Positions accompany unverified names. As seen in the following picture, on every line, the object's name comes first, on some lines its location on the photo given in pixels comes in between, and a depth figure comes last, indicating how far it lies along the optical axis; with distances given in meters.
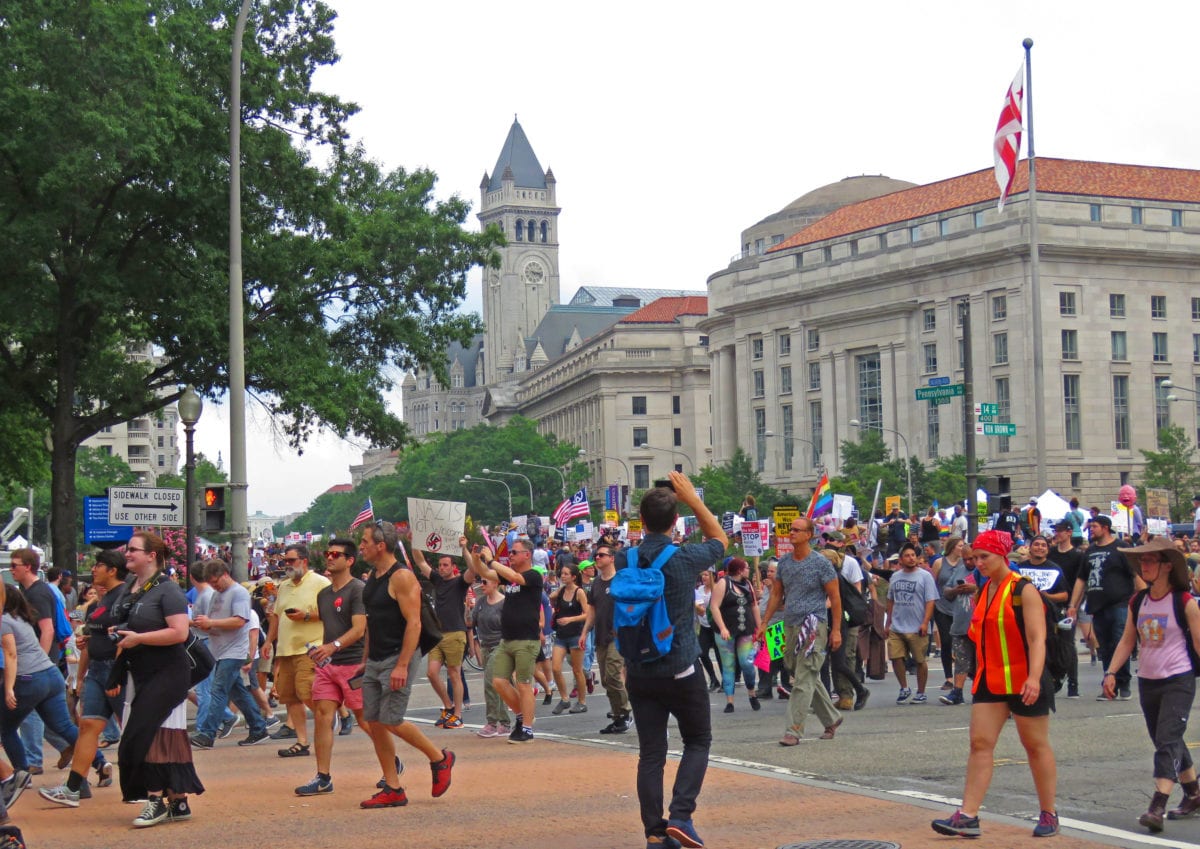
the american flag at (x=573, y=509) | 47.09
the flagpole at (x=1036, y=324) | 35.28
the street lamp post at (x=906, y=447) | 80.38
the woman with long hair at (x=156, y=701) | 10.28
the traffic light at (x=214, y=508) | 22.42
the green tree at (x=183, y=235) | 27.53
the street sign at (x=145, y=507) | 23.08
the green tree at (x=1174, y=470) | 77.12
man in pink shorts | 11.71
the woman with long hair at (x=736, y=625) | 18.19
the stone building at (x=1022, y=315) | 91.88
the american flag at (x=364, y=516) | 28.78
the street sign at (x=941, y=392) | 28.84
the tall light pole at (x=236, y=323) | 22.44
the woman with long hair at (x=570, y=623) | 18.06
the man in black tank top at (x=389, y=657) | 10.73
